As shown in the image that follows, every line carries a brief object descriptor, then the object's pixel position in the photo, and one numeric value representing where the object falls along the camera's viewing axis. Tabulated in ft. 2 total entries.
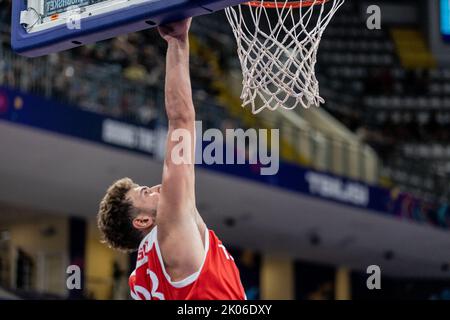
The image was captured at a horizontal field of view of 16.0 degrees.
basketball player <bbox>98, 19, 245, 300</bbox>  18.90
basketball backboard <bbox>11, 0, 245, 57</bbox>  21.07
